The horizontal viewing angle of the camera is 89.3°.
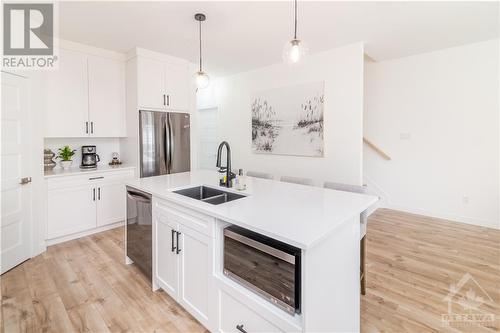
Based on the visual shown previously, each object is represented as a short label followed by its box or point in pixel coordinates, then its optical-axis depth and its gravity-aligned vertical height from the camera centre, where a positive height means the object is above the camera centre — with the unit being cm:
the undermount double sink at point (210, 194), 218 -33
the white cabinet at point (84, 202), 320 -60
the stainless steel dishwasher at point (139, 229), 228 -68
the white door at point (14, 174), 255 -17
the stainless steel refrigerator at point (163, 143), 383 +24
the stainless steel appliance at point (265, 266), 122 -58
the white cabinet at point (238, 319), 132 -89
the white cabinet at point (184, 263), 169 -78
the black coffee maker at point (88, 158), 382 +0
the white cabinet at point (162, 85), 377 +116
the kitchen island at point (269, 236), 124 -59
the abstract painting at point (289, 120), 405 +65
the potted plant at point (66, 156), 355 +3
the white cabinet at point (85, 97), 339 +88
